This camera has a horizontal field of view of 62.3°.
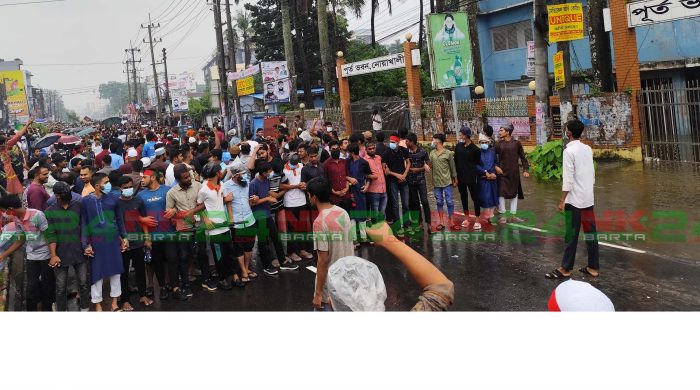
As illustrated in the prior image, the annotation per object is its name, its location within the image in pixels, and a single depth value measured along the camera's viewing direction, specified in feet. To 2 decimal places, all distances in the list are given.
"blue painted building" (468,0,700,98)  53.52
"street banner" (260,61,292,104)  71.26
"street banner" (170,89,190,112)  119.55
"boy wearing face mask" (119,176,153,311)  18.17
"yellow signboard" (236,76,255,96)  71.10
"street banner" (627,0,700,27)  35.83
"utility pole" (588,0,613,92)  44.91
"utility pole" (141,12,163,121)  124.12
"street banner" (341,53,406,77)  59.98
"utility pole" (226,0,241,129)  71.00
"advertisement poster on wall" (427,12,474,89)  34.81
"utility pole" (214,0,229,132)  67.67
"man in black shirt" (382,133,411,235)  24.70
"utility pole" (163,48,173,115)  118.01
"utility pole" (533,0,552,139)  37.47
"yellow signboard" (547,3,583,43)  34.71
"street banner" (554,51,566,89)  37.68
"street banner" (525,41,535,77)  49.83
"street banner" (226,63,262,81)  69.15
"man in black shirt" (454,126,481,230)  24.23
